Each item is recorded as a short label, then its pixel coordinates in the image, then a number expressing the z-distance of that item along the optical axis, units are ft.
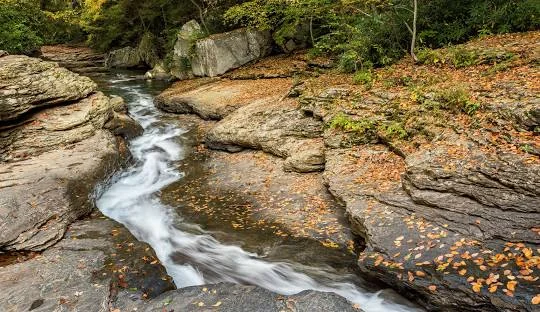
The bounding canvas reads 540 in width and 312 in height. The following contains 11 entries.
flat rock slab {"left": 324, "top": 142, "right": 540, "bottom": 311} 18.74
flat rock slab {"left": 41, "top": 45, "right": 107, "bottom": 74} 98.95
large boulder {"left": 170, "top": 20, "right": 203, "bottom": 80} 73.05
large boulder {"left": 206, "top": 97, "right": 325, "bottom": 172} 35.83
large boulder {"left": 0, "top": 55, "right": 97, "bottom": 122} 38.29
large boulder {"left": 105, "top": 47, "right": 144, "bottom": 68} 99.91
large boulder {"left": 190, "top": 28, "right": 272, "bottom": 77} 68.44
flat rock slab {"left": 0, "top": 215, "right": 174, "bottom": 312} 19.84
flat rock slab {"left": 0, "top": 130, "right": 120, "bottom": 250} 26.00
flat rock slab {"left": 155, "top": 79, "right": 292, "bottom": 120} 52.75
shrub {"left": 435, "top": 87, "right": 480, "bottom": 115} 29.45
